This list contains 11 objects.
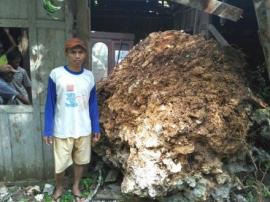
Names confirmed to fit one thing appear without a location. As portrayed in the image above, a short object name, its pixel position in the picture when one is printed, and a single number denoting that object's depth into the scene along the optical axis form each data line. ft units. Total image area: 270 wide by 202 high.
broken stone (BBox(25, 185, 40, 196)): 8.99
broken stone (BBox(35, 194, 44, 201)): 8.72
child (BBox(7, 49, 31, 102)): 9.22
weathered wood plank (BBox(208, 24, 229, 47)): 12.33
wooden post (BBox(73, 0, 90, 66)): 8.91
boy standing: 7.88
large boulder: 7.49
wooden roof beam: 8.65
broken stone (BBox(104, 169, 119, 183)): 9.21
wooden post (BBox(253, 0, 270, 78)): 7.94
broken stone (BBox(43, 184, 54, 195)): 8.94
